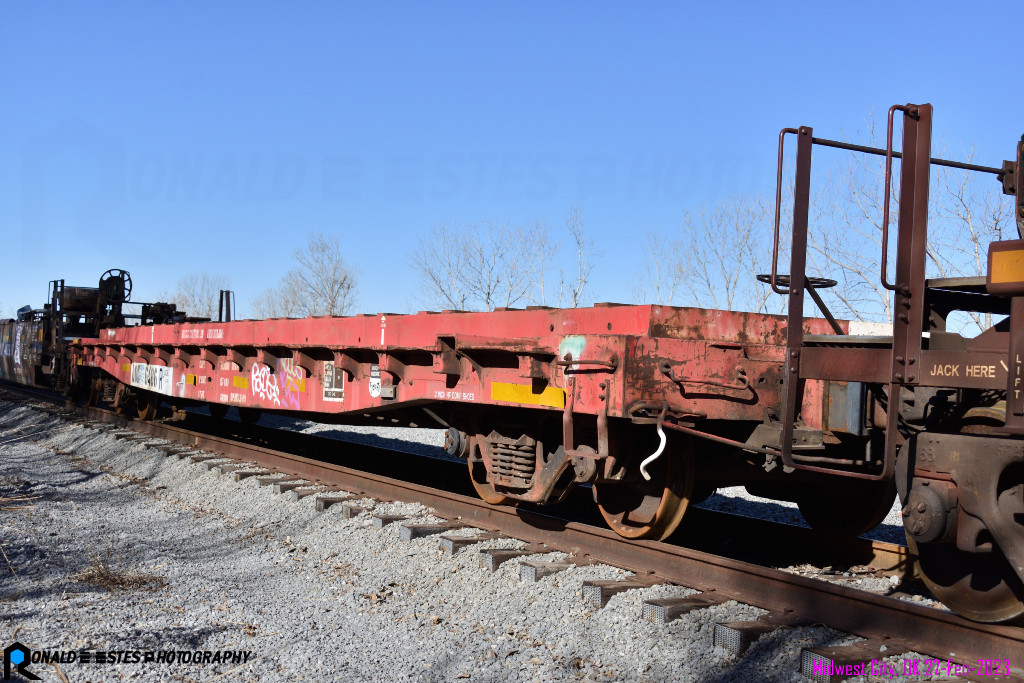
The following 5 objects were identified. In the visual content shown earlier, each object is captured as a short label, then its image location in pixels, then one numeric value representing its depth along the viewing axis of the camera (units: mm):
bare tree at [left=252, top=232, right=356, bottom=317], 59059
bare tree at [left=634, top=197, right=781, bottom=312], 33031
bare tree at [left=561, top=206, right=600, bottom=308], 32303
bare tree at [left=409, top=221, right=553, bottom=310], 36912
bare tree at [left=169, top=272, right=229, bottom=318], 91312
